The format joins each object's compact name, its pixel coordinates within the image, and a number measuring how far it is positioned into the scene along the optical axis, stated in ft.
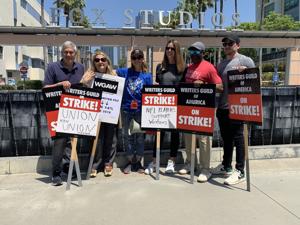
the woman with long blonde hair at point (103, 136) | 10.78
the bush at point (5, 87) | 48.47
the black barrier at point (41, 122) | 11.71
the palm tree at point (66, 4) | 90.37
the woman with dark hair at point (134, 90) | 11.07
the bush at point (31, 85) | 51.65
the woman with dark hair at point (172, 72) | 10.87
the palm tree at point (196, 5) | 98.28
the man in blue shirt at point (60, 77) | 10.36
